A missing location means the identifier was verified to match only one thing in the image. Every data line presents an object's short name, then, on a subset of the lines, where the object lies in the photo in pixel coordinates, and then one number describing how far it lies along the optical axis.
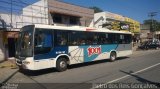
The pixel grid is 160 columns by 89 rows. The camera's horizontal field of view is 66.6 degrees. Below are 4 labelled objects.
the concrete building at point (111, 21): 20.89
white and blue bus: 6.80
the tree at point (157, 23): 55.16
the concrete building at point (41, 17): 11.99
